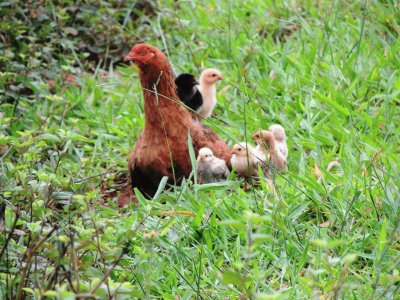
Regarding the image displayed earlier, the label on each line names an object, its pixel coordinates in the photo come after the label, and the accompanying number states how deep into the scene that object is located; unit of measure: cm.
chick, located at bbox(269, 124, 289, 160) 939
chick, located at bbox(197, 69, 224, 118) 1054
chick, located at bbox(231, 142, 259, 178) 918
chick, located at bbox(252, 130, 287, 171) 898
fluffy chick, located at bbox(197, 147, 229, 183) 931
